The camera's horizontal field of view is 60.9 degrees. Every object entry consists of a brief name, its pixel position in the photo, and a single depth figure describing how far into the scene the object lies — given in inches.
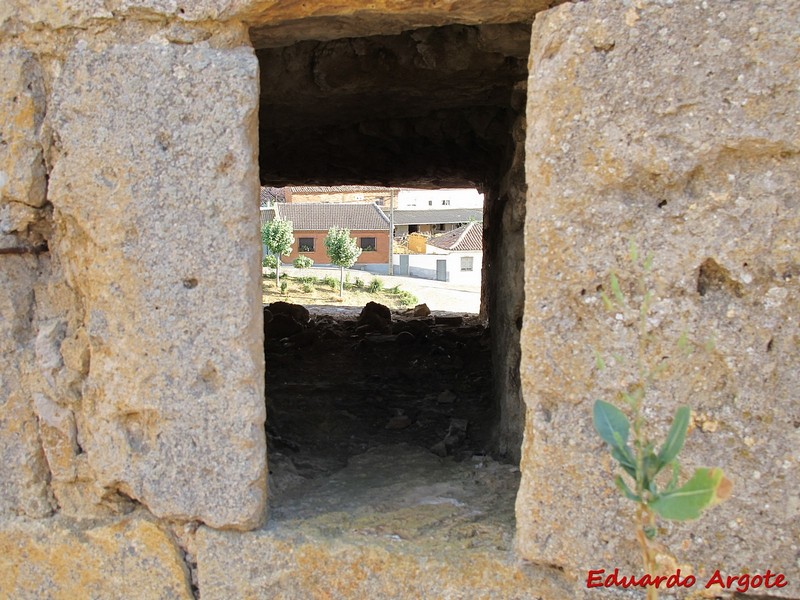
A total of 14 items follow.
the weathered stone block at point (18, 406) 73.5
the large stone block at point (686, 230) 55.4
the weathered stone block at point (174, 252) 66.3
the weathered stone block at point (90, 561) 73.1
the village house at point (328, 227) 1254.3
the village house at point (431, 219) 1398.9
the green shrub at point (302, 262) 1024.5
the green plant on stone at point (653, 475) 33.9
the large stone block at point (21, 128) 69.3
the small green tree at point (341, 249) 836.6
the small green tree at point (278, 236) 872.3
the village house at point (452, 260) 1078.6
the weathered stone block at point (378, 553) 66.6
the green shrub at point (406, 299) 633.9
